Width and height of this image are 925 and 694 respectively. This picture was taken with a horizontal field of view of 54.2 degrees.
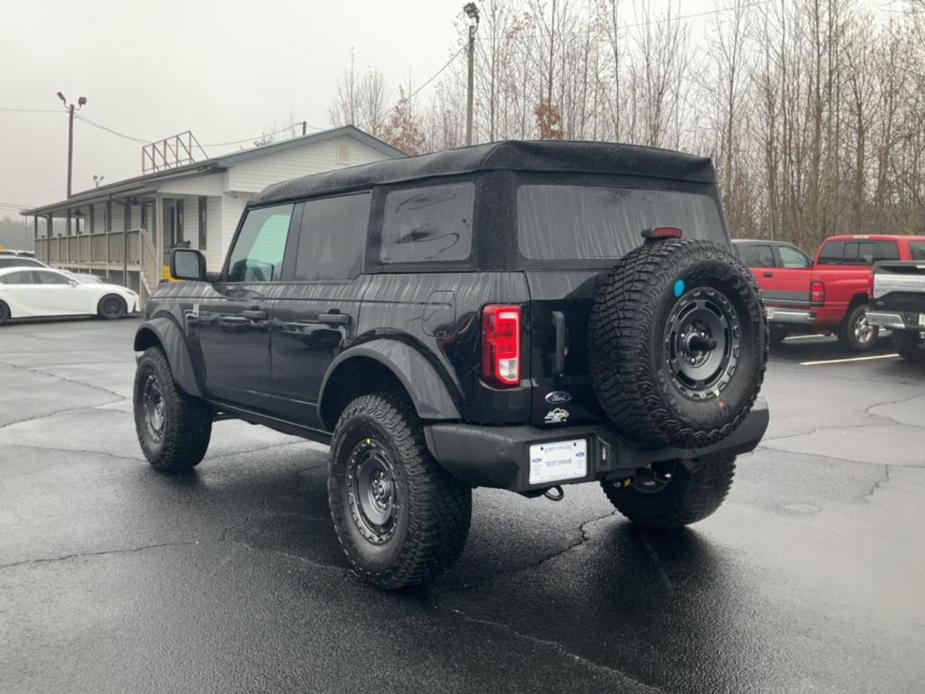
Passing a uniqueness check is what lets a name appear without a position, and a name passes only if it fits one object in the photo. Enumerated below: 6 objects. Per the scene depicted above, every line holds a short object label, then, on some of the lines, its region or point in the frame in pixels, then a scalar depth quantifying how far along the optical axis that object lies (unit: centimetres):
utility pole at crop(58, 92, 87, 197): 5108
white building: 2691
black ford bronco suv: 370
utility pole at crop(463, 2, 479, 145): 2455
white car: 2128
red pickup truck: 1403
